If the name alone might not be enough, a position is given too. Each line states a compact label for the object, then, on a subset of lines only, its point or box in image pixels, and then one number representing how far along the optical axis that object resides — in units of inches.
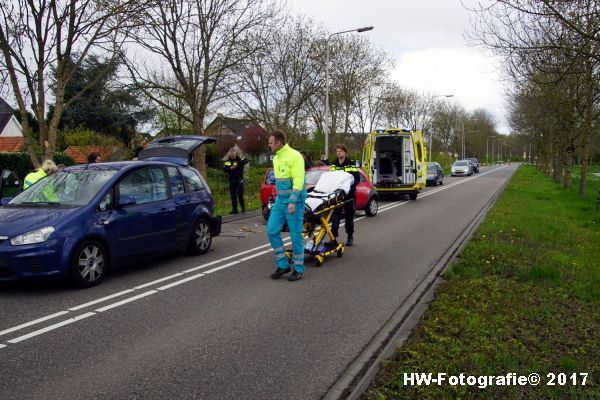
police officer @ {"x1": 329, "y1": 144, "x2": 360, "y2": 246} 356.2
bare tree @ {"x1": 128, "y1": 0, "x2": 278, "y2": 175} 787.4
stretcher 312.0
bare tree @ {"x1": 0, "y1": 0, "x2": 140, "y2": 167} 442.6
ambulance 754.8
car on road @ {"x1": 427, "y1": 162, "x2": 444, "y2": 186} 1226.8
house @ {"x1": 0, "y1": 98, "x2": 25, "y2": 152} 1667.1
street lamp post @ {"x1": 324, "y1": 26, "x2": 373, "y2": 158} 912.3
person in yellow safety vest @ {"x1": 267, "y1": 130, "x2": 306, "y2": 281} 270.2
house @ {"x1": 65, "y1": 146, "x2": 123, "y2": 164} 1119.0
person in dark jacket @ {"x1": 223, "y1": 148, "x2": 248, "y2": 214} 582.6
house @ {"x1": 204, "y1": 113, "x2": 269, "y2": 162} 1963.7
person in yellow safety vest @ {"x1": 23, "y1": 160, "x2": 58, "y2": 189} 352.8
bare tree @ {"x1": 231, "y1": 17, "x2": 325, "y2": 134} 1128.6
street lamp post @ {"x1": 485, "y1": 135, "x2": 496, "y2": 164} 3756.9
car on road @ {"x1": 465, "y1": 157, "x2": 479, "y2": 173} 2225.4
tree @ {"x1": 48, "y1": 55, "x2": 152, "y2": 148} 1295.5
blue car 233.0
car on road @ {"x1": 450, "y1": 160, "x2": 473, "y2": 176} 1856.5
